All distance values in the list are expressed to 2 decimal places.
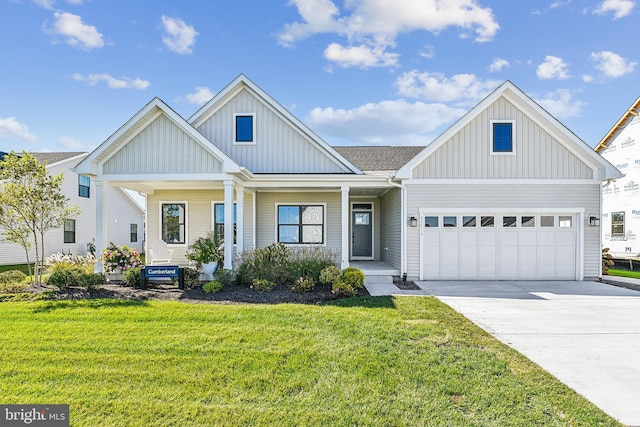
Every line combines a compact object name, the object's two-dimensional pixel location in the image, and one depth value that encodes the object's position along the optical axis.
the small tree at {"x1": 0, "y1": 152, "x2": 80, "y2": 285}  8.71
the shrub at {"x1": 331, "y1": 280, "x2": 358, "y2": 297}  8.53
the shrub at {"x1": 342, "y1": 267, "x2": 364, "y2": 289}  8.94
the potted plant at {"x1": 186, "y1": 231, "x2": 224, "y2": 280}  9.91
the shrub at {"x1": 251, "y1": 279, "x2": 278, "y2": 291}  8.95
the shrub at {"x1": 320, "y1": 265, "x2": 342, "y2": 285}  9.16
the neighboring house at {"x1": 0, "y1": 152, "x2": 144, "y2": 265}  18.25
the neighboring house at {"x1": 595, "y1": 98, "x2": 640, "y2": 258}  18.48
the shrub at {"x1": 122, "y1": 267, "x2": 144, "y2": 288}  9.32
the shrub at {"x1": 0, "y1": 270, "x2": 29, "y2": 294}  8.52
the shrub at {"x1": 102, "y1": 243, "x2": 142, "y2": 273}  9.84
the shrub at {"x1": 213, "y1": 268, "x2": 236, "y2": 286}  9.48
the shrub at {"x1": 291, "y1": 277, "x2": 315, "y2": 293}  8.84
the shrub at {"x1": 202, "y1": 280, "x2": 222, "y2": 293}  8.68
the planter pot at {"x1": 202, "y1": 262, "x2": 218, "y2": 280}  9.89
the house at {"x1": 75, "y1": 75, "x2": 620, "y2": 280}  10.00
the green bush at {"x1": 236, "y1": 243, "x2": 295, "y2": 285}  9.59
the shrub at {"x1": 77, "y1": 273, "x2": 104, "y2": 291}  8.52
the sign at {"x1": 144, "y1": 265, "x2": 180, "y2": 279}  9.19
